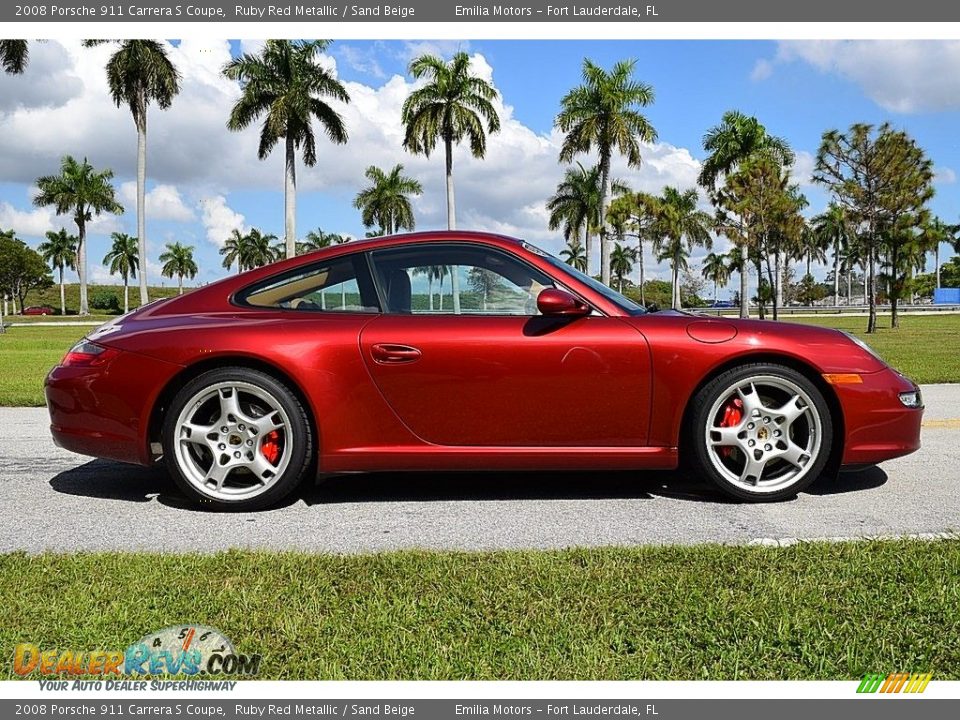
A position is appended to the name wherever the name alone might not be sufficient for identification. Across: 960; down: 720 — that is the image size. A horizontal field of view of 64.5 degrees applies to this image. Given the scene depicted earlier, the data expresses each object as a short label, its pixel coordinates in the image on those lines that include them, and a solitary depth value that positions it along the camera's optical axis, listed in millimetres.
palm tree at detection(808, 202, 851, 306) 85706
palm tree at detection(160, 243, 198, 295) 105938
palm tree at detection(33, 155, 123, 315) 63188
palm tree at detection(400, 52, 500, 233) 36625
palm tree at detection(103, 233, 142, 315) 98750
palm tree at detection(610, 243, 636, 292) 103938
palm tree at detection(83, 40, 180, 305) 35409
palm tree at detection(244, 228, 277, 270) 106375
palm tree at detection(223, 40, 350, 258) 34625
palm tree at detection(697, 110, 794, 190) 44812
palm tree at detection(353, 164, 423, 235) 59375
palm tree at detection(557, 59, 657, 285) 37500
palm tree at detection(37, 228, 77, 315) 91312
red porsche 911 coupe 3693
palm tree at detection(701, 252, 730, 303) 98850
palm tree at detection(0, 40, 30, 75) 25984
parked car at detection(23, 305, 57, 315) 89244
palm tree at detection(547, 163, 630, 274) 52500
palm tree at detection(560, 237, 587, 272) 85419
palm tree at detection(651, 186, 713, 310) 50569
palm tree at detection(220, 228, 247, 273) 105938
